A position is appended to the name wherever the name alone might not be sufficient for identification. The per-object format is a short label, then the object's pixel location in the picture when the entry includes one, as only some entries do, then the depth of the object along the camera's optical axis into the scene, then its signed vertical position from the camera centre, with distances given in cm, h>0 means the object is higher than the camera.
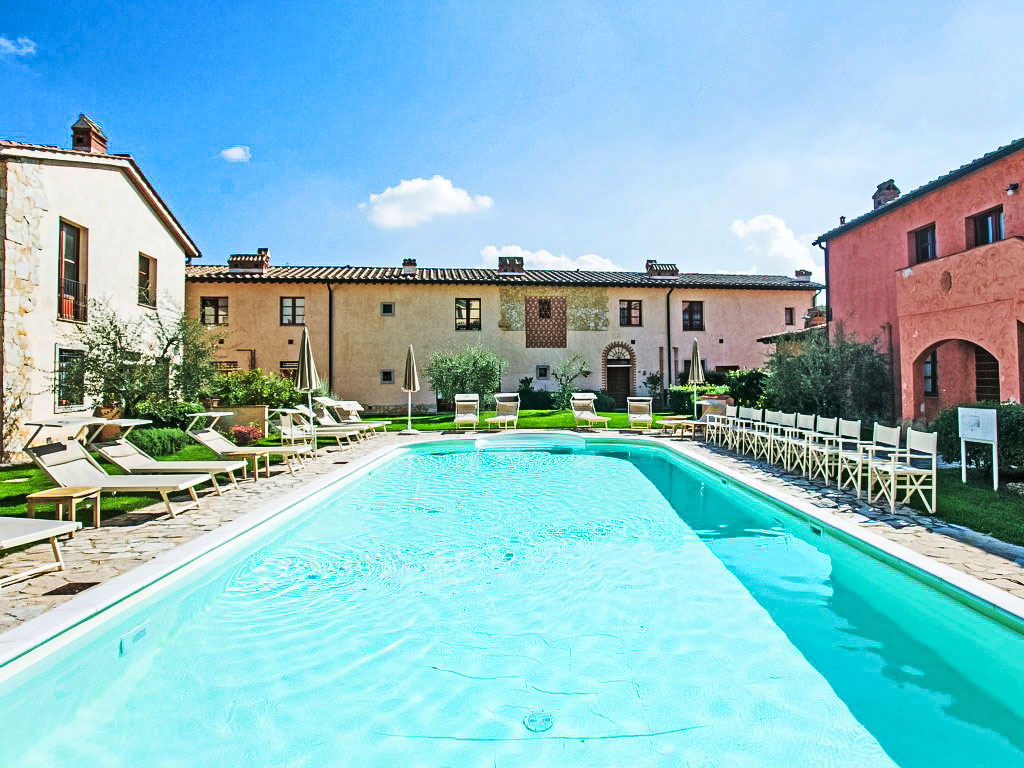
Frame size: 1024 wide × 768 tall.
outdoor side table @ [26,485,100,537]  489 -88
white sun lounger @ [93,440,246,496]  654 -81
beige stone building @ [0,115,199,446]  1033 +333
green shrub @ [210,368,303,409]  1584 +24
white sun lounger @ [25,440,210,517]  538 -79
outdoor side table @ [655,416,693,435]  1383 -82
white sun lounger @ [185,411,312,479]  834 -79
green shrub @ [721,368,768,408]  1777 +22
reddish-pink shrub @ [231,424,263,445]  1276 -85
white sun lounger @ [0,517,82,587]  363 -92
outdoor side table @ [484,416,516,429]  1512 -73
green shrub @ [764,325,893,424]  1187 +30
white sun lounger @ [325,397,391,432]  1430 -48
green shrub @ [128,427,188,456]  1033 -79
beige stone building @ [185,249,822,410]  2230 +342
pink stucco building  874 +213
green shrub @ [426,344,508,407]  2006 +84
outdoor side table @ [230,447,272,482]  833 -84
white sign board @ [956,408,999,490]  611 -41
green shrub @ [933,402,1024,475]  679 -67
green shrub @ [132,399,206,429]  1159 -27
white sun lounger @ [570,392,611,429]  1570 -53
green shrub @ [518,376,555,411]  2225 -12
